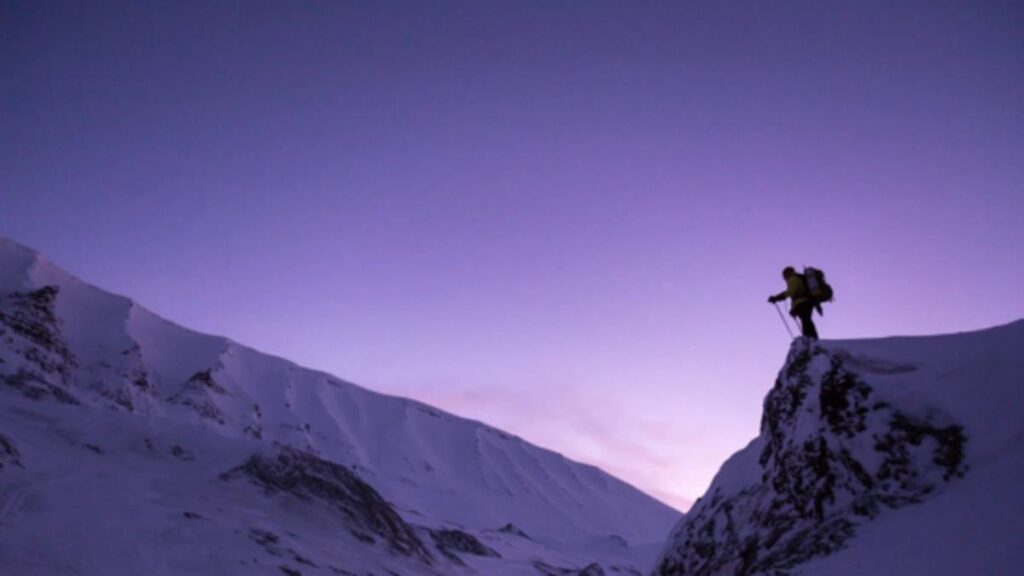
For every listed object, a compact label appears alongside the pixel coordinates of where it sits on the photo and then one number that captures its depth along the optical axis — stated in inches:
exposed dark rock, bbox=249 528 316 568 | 1048.9
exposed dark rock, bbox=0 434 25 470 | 1025.5
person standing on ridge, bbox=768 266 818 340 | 524.1
